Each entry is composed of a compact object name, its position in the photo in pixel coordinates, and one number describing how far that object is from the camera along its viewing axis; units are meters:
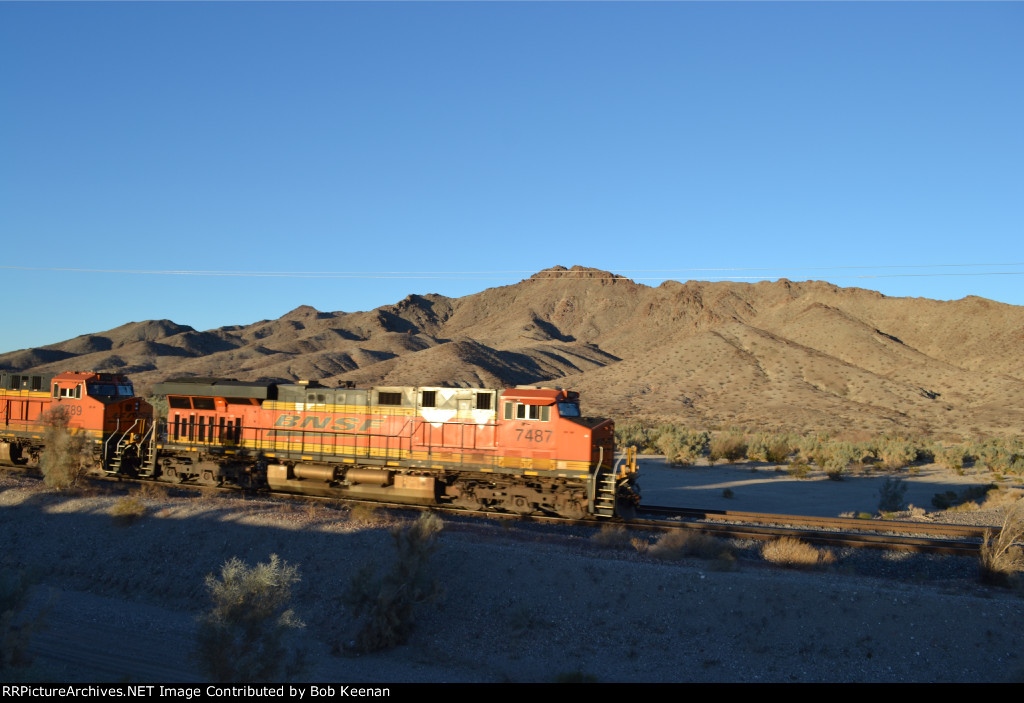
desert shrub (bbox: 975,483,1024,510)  23.98
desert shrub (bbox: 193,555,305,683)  8.26
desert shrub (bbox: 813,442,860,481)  31.88
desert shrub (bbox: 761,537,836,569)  14.01
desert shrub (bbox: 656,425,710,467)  35.91
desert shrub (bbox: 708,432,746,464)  38.16
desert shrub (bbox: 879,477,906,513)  23.09
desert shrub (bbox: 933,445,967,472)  35.25
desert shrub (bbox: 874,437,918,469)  36.50
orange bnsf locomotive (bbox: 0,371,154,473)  23.64
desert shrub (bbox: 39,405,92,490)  20.23
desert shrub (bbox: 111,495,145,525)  16.89
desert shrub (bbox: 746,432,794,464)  38.62
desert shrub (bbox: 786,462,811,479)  32.64
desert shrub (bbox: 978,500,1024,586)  12.98
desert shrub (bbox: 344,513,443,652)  11.38
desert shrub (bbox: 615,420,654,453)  41.28
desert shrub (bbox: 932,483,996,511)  24.62
